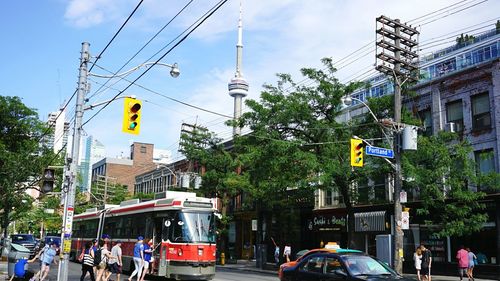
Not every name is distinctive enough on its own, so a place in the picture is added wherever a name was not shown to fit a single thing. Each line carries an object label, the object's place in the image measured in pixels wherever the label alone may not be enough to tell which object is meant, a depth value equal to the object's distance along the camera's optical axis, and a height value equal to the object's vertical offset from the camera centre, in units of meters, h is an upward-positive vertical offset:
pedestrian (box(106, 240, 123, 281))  18.67 -1.29
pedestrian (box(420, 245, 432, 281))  22.27 -1.50
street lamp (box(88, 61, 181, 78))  18.42 +5.57
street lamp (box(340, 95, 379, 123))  25.58 +6.36
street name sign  20.83 +3.17
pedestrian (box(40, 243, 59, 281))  19.52 -1.35
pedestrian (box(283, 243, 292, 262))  33.08 -1.52
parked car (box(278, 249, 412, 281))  10.41 -0.82
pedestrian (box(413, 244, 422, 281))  22.62 -1.32
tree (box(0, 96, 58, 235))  36.75 +5.55
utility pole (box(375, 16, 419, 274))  21.95 +7.59
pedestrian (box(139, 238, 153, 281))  19.17 -1.07
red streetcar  19.67 -0.27
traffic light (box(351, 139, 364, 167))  21.14 +3.13
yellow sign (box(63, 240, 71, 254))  16.33 -0.71
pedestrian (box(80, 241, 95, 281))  18.34 -1.35
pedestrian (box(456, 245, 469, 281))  22.69 -1.25
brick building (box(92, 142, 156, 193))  106.69 +12.65
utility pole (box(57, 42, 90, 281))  16.33 +2.00
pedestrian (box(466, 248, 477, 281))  22.78 -1.44
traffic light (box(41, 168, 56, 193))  18.12 +1.54
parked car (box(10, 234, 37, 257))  43.76 -1.41
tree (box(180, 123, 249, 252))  40.03 +5.19
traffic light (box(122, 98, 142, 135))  16.31 +3.48
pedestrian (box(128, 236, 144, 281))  18.86 -1.14
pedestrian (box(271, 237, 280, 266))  34.31 -1.90
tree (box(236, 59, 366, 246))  25.44 +4.71
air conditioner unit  27.47 +5.57
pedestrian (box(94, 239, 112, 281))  18.36 -1.21
